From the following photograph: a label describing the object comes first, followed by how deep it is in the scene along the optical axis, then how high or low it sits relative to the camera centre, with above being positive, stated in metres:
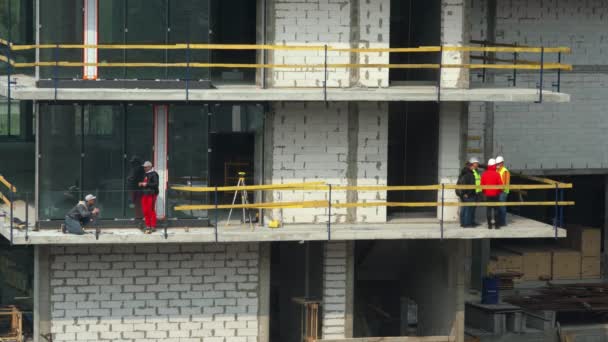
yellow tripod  36.16 -2.02
